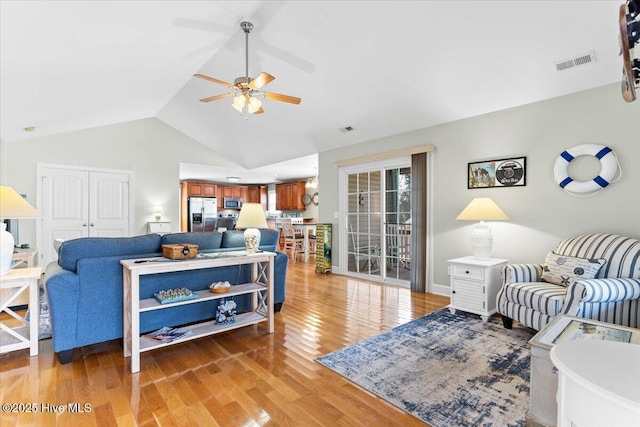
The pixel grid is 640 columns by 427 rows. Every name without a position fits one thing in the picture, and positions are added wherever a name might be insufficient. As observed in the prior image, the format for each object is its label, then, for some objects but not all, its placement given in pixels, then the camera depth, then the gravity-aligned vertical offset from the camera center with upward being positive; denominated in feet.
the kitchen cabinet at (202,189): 31.18 +2.67
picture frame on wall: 11.89 +1.60
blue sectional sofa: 7.60 -1.92
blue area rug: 5.94 -3.64
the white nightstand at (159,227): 20.67 -0.77
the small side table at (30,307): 7.83 -2.33
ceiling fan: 9.64 +4.00
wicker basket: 8.47 -0.98
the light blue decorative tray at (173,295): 8.12 -2.12
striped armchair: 7.75 -2.06
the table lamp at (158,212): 21.20 +0.23
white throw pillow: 8.77 -1.61
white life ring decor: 9.82 +1.45
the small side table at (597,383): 2.11 -1.22
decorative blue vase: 9.07 -2.84
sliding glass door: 16.05 -0.36
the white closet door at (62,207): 17.61 +0.51
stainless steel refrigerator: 30.14 +0.12
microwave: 33.75 +1.31
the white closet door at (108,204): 19.08 +0.71
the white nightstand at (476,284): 10.73 -2.48
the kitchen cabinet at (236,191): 34.01 +2.58
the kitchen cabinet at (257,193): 35.86 +2.48
